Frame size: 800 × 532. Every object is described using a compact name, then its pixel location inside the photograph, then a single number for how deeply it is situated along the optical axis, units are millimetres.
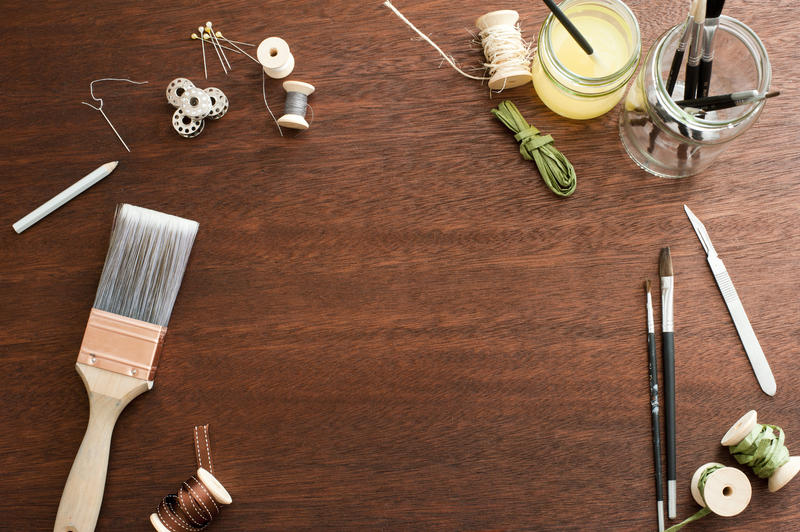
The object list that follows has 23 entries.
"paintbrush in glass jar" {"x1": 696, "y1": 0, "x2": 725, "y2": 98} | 944
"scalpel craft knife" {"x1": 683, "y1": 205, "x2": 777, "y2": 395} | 1091
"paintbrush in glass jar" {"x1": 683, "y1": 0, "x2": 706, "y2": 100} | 921
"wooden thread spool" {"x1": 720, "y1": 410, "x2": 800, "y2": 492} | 1029
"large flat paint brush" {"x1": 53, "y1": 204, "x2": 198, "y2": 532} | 1091
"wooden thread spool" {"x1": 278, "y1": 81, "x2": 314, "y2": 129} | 1127
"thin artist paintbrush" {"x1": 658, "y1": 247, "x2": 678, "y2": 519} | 1069
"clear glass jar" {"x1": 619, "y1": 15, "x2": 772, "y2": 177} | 985
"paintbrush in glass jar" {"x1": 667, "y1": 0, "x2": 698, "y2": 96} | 989
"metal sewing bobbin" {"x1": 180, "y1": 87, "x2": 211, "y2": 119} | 1140
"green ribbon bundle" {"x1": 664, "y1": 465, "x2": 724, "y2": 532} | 1043
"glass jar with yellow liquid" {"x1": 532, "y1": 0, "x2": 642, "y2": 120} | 1032
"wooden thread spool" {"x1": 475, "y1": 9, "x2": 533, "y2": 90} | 1097
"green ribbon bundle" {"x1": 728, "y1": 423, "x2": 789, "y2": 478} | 1031
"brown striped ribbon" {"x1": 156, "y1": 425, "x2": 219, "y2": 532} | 1058
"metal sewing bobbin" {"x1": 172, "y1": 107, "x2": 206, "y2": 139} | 1163
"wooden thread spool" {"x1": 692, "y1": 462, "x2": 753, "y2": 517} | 1020
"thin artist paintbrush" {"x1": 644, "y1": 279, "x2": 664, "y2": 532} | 1067
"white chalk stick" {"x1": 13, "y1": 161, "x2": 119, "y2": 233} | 1171
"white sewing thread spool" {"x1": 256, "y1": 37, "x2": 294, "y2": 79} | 1137
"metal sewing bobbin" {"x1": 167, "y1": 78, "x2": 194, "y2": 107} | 1160
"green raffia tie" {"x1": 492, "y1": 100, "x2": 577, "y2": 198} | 1126
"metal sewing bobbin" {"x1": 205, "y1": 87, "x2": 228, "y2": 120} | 1171
